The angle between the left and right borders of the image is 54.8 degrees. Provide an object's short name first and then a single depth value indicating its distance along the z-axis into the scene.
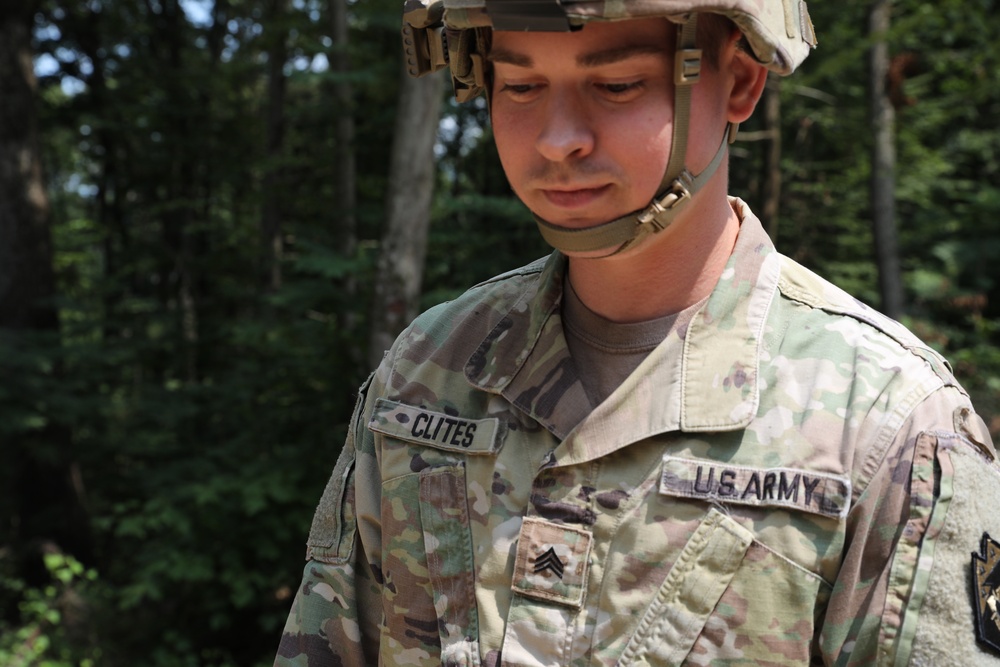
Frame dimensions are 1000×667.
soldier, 1.40
